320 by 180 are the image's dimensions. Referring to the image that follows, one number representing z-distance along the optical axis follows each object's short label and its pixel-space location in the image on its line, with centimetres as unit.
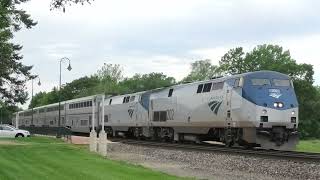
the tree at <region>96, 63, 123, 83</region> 14288
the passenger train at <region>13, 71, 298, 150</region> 2878
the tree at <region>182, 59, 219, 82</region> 12886
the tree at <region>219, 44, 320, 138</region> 9662
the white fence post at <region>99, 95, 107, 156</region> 2964
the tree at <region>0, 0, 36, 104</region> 2592
